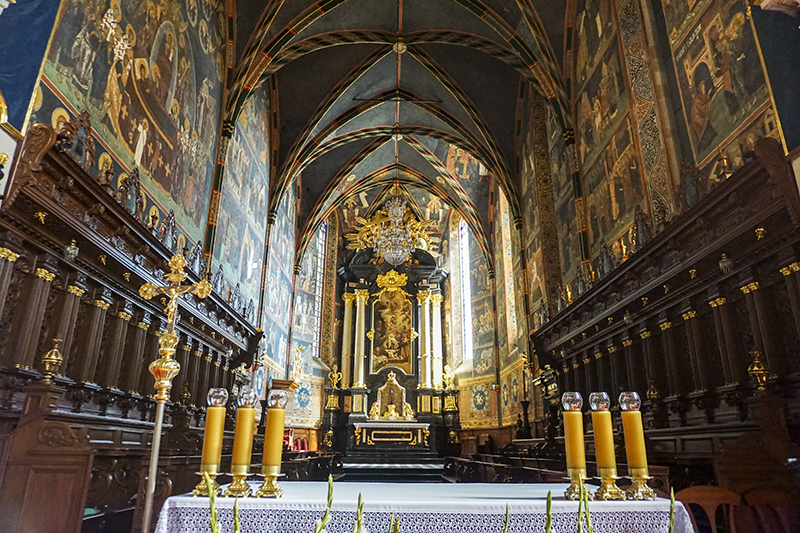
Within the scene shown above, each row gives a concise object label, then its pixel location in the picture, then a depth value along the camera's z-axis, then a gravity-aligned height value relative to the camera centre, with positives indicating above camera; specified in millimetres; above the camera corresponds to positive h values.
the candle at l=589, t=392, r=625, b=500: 2406 -13
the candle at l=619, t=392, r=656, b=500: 2410 -11
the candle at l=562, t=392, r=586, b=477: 2521 +55
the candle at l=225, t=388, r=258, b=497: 2328 -6
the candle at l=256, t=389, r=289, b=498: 2317 -10
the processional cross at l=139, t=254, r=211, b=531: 2099 +424
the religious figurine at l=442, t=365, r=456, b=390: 22828 +2613
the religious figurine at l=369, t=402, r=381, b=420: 22094 +1245
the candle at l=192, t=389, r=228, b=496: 2318 +27
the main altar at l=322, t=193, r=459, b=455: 20797 +3431
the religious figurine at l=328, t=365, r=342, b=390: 22984 +2659
